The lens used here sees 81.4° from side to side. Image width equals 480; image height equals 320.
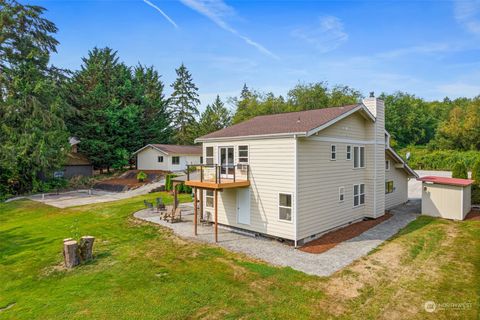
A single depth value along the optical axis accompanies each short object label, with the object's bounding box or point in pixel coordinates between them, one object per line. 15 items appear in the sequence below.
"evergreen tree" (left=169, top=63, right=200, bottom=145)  58.22
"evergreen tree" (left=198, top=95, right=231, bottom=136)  53.00
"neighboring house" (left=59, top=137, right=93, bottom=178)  32.99
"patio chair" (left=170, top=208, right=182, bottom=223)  15.21
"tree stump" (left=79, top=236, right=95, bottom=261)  9.95
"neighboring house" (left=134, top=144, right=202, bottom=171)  34.69
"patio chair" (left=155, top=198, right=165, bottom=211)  17.64
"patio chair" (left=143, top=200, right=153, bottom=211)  18.53
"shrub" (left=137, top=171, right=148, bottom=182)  30.94
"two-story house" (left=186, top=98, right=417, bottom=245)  11.43
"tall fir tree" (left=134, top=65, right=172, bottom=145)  40.88
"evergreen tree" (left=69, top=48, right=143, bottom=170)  35.34
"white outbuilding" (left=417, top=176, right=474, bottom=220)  15.02
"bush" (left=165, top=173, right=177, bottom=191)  26.25
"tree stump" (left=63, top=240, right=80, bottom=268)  9.51
